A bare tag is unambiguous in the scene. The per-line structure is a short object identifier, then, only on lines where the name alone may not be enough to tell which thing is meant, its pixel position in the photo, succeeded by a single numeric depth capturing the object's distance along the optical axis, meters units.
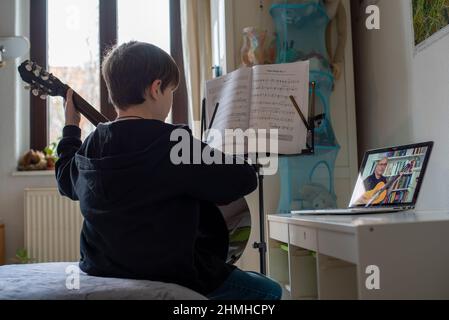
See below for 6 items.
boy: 1.00
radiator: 3.08
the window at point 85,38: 3.39
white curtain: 3.10
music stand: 1.69
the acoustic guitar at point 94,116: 1.41
